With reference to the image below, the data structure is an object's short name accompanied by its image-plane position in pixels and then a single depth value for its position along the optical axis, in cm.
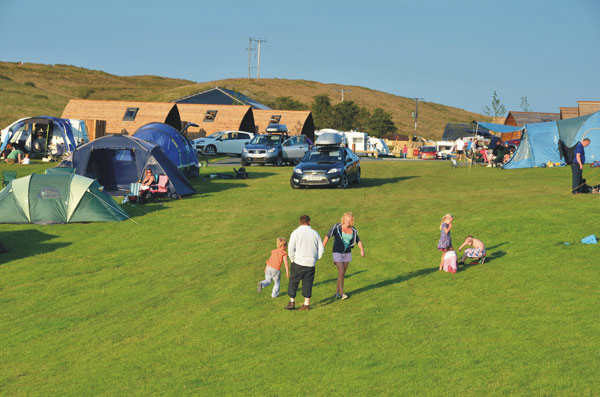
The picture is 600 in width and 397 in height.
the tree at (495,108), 10138
